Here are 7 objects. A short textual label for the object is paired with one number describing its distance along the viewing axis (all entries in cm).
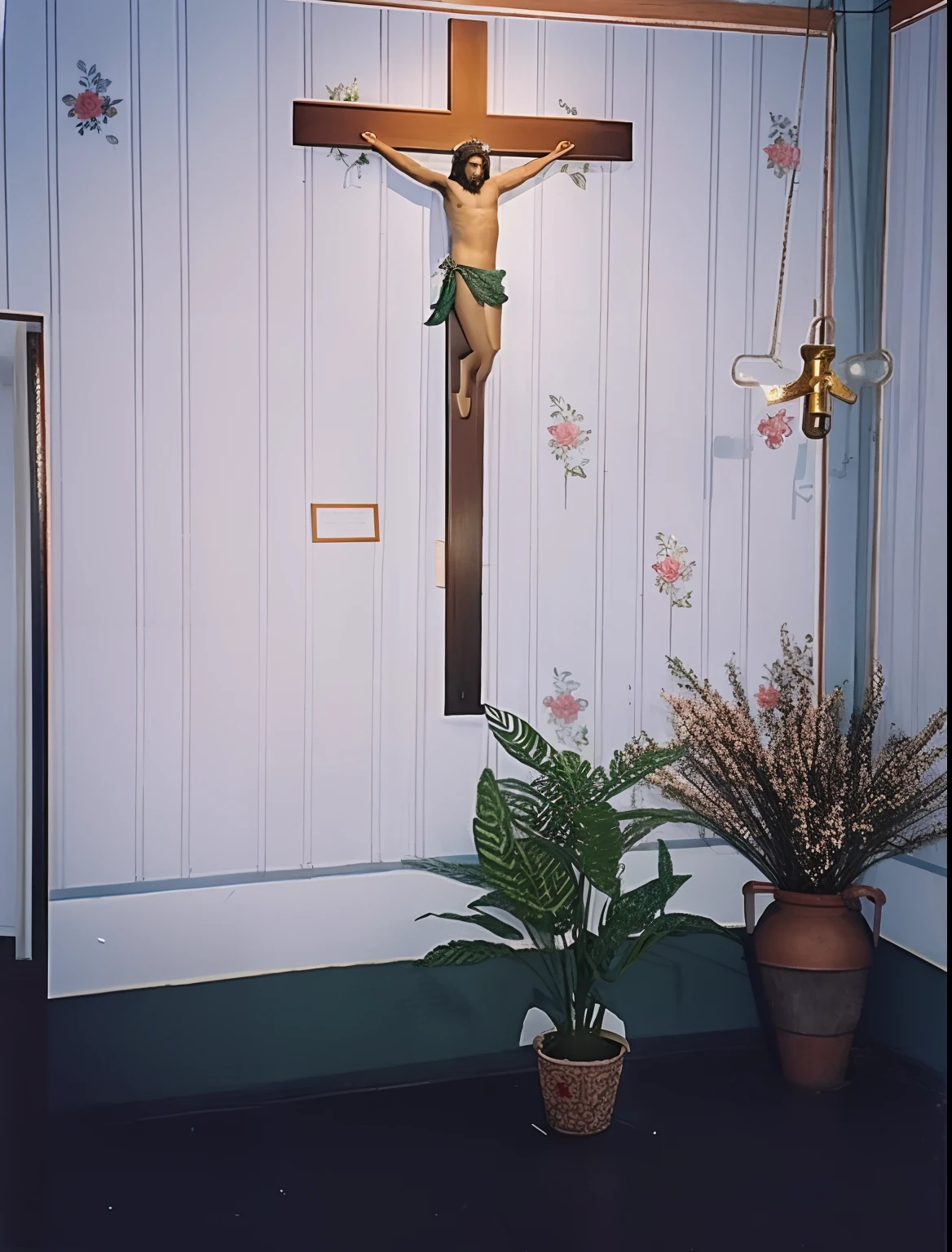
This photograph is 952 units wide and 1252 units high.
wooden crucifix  241
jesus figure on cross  242
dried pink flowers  240
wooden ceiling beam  250
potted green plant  227
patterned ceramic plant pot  226
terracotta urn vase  242
